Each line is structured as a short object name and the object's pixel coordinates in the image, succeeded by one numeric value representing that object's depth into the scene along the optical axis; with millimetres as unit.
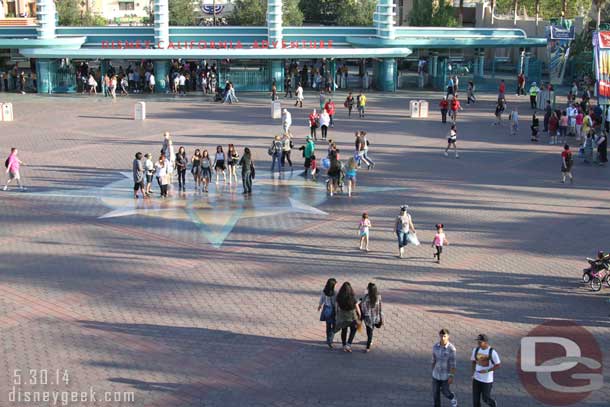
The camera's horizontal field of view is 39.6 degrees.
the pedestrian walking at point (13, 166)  22828
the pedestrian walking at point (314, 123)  29922
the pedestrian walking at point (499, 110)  34250
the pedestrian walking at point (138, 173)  21781
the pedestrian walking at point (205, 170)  22672
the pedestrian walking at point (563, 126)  30391
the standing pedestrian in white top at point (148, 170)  22391
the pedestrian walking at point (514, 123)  32188
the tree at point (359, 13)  66188
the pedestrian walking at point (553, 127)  30328
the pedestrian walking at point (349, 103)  35969
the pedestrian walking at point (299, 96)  38969
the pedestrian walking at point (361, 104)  35938
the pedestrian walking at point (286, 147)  25406
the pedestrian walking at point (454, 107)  33438
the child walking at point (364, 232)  17609
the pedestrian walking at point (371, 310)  12797
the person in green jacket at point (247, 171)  22403
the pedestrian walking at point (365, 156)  25672
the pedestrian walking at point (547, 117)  32188
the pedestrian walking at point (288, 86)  43894
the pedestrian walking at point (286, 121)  29031
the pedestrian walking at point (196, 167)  22891
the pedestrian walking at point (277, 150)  25047
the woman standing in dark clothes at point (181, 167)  22906
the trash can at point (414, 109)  36794
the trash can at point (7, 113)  35469
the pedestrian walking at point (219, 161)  23672
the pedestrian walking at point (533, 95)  38688
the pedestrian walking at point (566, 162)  24000
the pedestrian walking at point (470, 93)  40625
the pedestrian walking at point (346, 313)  12867
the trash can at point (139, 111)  35594
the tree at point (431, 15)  58281
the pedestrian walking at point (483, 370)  10875
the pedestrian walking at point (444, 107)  34531
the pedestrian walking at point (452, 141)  27638
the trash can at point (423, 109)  36906
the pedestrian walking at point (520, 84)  44062
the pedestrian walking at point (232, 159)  23594
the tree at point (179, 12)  69000
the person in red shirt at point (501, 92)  35288
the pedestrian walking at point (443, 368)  11031
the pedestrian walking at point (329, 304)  13000
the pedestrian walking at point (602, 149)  27125
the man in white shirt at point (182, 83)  43625
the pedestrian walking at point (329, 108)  32181
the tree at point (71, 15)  69312
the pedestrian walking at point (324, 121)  30108
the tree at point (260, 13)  64875
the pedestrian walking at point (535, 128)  30752
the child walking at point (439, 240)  17031
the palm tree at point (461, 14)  64188
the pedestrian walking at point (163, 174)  22328
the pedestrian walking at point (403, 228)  17359
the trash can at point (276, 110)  35969
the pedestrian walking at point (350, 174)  22250
